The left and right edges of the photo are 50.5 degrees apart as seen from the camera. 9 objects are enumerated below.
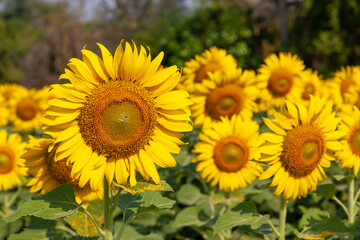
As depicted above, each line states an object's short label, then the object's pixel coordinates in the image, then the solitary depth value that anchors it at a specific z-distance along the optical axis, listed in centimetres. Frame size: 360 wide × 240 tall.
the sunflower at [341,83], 467
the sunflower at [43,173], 244
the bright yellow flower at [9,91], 568
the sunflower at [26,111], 512
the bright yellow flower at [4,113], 509
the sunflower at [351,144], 267
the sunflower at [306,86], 463
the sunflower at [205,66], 470
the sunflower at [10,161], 338
